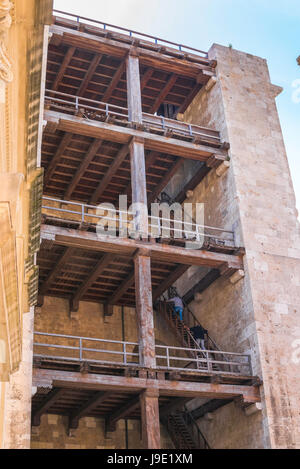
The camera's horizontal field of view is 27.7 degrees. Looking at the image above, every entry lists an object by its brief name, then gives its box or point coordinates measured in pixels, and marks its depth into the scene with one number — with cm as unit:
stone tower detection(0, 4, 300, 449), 2047
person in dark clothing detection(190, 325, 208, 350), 2300
